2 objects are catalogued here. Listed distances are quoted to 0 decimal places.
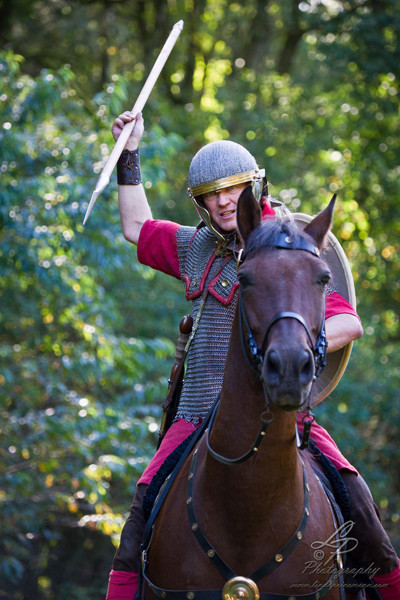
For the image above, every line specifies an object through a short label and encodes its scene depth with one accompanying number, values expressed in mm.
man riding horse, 7520
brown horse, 5961
